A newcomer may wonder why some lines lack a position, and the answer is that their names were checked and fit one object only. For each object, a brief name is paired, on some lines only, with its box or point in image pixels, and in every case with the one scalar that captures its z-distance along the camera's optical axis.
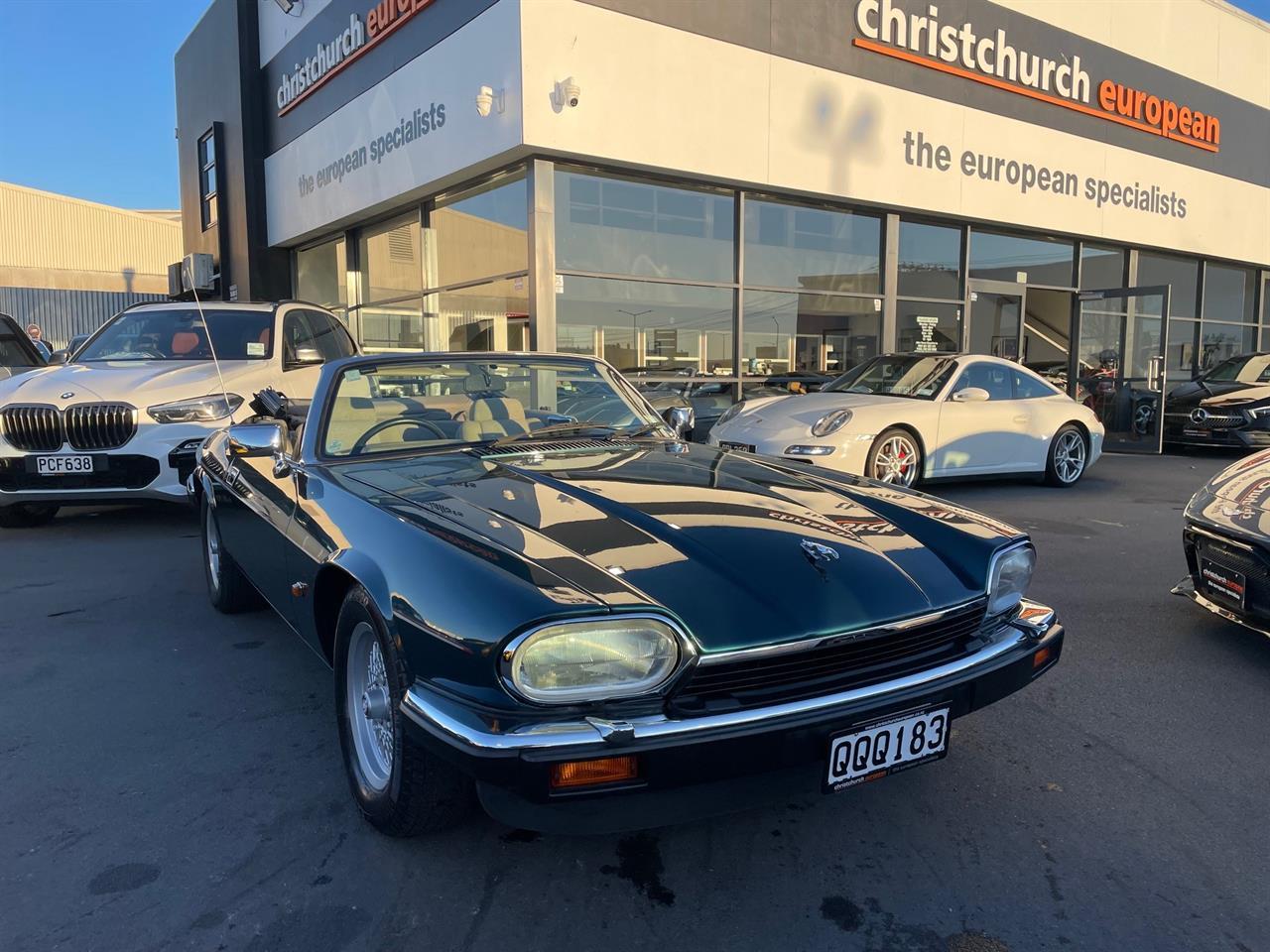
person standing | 15.27
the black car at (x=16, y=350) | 8.35
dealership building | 9.58
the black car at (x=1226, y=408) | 10.86
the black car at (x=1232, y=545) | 3.37
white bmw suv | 5.68
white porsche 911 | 7.17
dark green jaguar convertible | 1.76
